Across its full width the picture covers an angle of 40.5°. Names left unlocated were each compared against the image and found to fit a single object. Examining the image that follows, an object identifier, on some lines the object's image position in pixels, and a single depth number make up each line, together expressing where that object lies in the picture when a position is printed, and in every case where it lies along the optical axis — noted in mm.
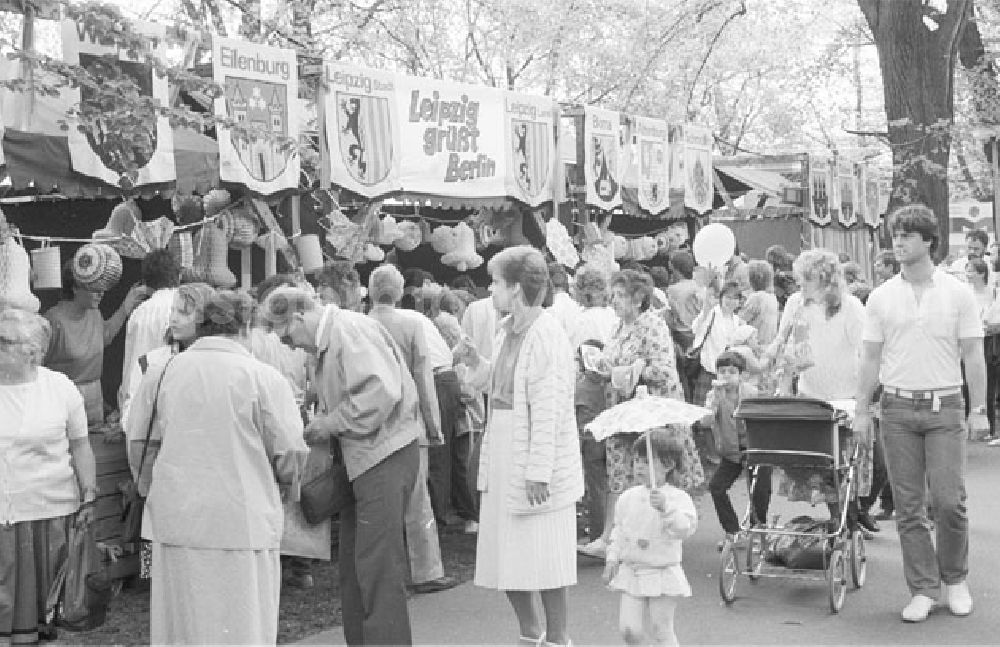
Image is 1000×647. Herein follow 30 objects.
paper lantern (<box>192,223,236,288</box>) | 10266
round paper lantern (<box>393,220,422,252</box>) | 13383
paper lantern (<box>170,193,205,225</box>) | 10562
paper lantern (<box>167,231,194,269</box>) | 10430
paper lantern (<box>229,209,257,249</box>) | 10297
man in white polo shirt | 7074
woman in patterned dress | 8297
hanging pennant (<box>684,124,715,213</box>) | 15086
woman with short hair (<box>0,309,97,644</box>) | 6180
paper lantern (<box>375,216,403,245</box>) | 12958
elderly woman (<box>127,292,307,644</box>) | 5266
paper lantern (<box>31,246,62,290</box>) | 9430
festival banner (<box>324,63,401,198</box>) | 9961
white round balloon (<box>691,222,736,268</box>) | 14273
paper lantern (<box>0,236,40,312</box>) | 8438
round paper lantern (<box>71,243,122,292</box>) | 9070
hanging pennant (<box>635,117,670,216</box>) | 14000
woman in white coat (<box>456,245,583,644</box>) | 5863
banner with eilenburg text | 9062
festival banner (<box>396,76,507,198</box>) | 10766
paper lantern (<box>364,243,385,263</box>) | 12047
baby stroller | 7531
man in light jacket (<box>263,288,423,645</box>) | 6027
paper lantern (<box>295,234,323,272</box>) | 10570
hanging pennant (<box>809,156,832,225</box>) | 18375
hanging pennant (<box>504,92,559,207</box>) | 11914
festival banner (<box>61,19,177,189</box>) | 7660
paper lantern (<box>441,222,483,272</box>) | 13922
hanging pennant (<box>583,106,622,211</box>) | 13016
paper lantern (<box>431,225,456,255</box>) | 13914
